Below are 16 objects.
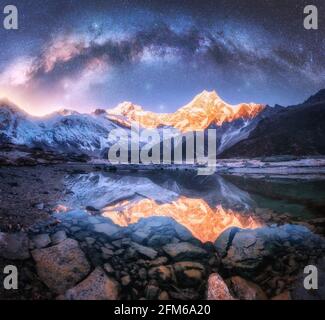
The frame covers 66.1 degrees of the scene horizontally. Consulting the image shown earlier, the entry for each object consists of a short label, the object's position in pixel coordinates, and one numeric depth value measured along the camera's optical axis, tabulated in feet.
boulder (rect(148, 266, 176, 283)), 13.68
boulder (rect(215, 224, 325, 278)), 15.10
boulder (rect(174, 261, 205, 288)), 13.64
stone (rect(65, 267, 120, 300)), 12.64
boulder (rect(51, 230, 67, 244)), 15.84
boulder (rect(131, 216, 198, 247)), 17.51
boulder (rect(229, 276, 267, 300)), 13.34
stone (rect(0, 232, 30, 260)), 14.03
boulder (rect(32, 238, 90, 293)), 12.94
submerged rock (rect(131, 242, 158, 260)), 15.41
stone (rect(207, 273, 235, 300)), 13.34
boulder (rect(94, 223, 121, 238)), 18.05
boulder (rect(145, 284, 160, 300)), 12.98
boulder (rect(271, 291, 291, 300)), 13.28
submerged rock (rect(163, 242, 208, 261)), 15.33
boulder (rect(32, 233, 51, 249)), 15.11
